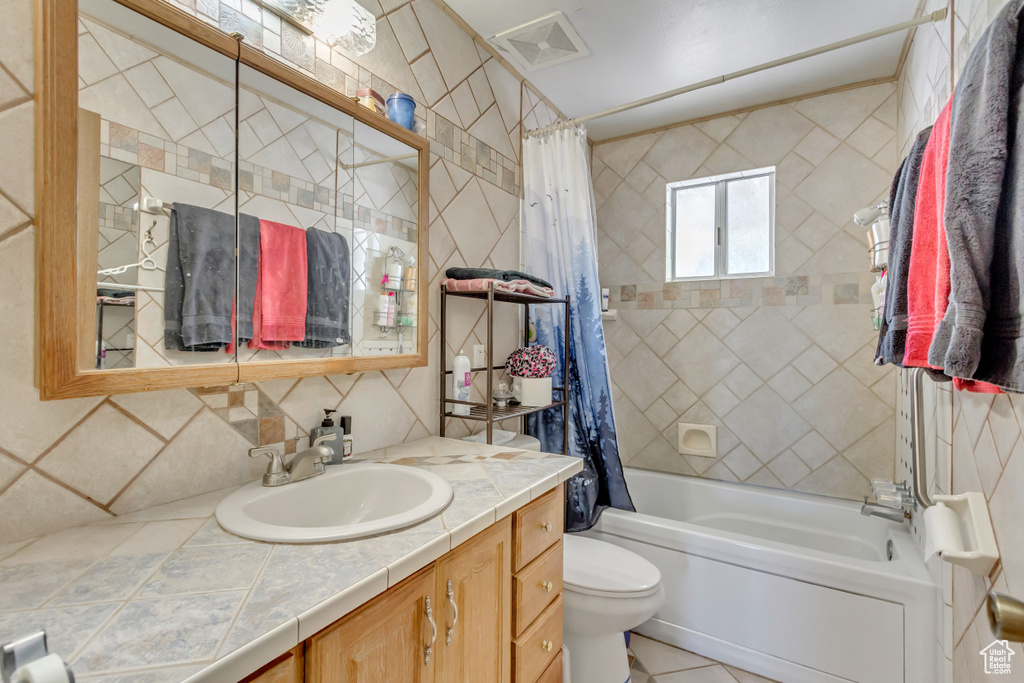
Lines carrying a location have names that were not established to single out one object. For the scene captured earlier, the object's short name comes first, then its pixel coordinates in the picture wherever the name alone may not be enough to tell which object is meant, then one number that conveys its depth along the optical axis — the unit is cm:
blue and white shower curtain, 204
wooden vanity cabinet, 69
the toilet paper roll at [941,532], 89
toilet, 148
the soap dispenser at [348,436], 127
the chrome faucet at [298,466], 105
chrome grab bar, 129
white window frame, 240
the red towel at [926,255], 82
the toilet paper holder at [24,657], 42
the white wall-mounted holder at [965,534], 87
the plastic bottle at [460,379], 165
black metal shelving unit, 158
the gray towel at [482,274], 162
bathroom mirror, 77
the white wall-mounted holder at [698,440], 248
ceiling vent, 175
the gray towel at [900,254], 94
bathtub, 148
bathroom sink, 82
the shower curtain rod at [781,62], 143
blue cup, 143
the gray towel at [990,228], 58
